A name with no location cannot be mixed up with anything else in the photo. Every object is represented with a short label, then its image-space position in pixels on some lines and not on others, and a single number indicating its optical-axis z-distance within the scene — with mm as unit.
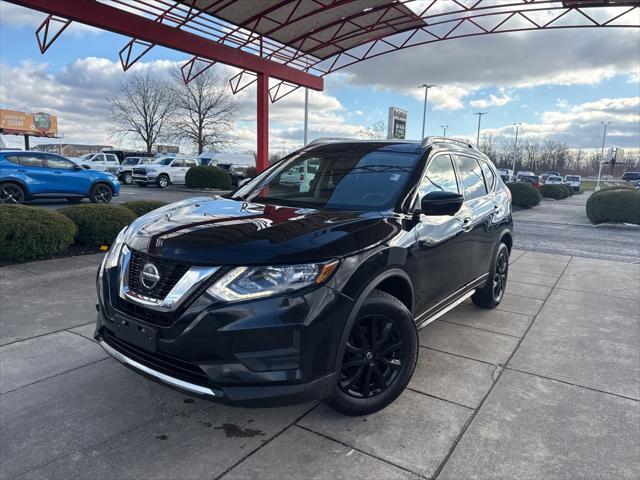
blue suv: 13531
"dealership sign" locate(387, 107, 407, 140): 14156
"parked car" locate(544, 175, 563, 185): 49438
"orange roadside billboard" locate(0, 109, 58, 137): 63219
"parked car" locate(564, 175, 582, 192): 50931
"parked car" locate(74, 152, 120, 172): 28398
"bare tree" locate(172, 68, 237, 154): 48312
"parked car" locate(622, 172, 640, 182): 60250
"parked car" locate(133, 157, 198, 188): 26031
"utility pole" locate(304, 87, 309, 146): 23664
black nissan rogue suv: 2320
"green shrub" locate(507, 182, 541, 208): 21578
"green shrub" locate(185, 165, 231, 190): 24812
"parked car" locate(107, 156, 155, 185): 28742
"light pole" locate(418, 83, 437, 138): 36481
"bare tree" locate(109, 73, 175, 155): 51619
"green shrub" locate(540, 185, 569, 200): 29656
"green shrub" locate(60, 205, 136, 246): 7539
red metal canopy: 12409
